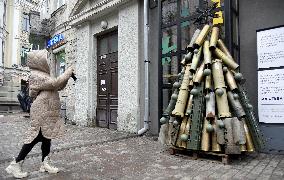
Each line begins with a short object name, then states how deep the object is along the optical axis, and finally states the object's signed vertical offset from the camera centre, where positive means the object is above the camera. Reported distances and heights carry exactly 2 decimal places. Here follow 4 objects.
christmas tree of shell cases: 4.71 -0.26
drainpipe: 7.71 +0.54
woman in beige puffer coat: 4.01 -0.22
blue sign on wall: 12.28 +2.31
